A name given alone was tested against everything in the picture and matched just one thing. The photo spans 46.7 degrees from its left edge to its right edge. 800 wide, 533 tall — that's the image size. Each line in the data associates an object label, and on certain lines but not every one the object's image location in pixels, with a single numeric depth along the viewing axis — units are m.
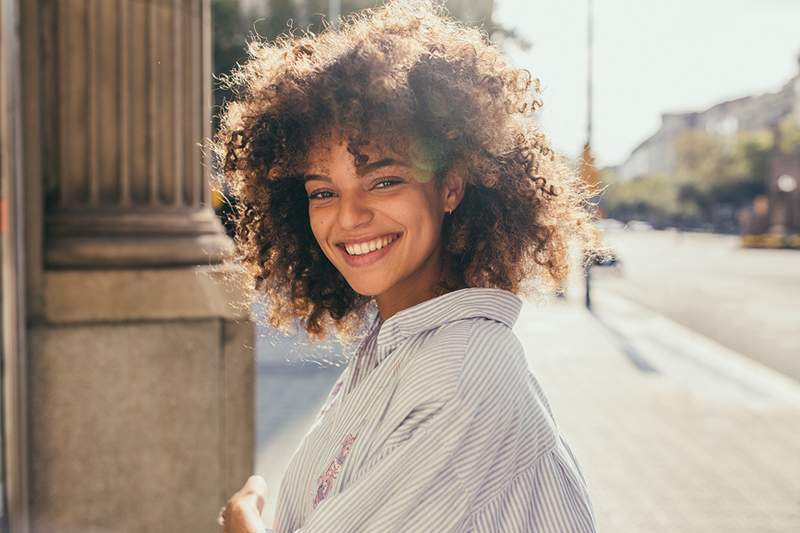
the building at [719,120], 97.88
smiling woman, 1.28
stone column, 3.60
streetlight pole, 14.73
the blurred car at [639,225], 109.18
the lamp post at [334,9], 19.07
